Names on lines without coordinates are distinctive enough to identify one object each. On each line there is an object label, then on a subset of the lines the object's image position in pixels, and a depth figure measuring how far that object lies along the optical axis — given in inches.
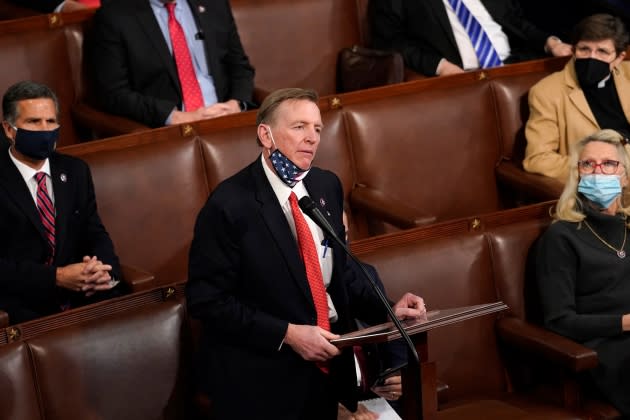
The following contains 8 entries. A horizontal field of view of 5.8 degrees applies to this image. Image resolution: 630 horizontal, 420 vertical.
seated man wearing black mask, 758.6
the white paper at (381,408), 736.0
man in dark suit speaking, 735.5
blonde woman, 759.1
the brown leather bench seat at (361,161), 779.0
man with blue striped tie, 826.8
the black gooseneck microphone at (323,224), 722.6
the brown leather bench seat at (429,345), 739.0
